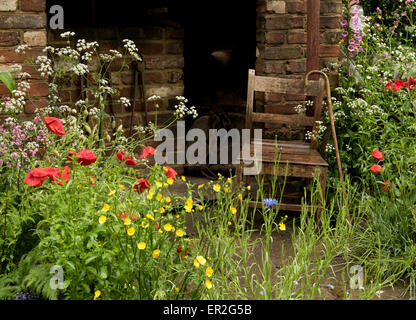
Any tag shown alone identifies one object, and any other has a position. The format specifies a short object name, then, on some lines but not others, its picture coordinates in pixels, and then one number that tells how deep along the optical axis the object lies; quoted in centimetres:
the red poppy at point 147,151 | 244
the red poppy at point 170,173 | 241
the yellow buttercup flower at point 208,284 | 210
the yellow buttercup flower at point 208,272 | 218
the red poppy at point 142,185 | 220
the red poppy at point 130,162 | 242
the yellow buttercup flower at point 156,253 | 211
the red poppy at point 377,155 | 330
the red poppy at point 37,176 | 210
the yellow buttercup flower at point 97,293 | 206
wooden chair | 360
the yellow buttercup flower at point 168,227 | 216
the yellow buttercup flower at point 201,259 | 210
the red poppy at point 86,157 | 222
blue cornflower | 294
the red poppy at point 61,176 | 226
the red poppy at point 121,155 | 256
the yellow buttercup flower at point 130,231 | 206
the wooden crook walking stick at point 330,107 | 361
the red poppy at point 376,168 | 328
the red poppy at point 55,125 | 235
